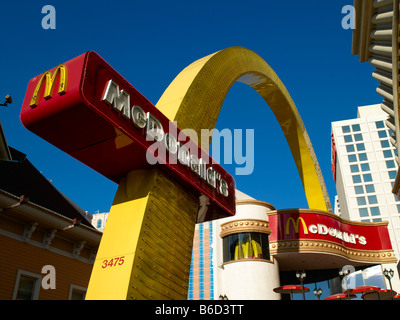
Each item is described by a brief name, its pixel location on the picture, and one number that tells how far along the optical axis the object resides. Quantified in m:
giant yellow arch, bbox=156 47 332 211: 12.42
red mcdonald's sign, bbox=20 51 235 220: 7.96
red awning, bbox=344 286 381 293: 27.38
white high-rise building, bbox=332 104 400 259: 93.56
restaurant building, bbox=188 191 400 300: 27.39
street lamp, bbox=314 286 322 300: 28.68
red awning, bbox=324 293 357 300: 26.10
